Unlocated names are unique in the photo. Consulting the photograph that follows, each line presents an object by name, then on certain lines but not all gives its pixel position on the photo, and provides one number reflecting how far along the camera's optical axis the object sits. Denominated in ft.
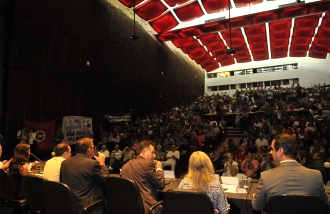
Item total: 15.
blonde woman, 7.29
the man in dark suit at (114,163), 19.87
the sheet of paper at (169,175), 11.14
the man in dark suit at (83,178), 8.41
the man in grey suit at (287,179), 5.85
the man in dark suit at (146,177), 8.55
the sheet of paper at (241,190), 8.89
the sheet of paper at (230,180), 9.53
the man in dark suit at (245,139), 27.52
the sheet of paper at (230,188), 9.02
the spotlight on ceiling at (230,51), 35.01
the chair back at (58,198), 7.45
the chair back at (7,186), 9.42
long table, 8.05
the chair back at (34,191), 8.49
